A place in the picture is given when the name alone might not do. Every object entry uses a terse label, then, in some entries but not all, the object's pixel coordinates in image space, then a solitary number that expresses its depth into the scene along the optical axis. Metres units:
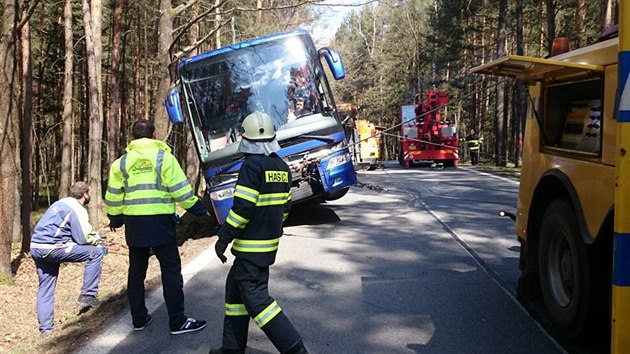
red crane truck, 25.33
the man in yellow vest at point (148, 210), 4.94
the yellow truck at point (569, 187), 3.77
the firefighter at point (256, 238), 3.96
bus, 9.41
